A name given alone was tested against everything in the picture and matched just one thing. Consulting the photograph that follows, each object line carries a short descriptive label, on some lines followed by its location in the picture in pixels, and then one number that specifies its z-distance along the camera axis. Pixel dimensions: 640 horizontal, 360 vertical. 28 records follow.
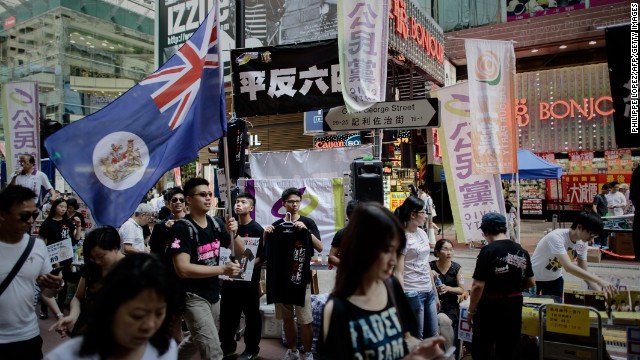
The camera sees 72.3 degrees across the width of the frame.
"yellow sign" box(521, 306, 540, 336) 4.39
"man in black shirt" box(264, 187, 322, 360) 5.05
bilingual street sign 5.80
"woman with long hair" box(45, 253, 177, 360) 1.67
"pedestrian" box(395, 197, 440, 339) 4.77
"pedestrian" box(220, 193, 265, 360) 5.25
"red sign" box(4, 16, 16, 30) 33.78
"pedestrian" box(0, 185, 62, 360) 2.83
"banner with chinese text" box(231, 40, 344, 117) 7.04
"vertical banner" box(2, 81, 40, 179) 8.09
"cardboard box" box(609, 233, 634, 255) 11.61
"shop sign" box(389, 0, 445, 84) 12.77
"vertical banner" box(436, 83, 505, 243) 6.34
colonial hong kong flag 3.71
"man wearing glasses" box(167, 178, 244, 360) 3.67
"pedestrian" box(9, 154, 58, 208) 7.80
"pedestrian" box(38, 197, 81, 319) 7.00
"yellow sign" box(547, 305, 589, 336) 4.05
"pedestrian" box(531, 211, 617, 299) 4.66
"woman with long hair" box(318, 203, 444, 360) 1.91
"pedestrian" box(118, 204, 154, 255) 6.10
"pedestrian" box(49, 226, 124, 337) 3.30
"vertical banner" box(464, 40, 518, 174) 6.31
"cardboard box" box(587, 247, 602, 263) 11.11
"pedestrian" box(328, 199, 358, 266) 4.78
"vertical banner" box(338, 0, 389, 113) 5.93
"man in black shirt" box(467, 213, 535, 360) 4.04
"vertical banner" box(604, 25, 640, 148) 4.27
